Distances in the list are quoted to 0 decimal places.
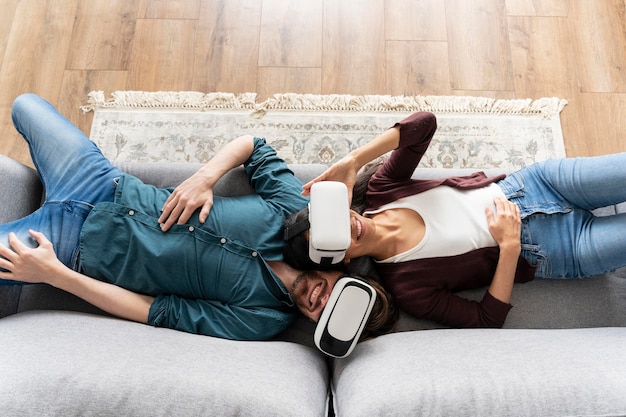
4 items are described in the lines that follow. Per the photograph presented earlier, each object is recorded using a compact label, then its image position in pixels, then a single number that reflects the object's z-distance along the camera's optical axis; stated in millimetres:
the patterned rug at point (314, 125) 1860
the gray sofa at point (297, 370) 991
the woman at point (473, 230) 1319
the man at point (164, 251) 1270
